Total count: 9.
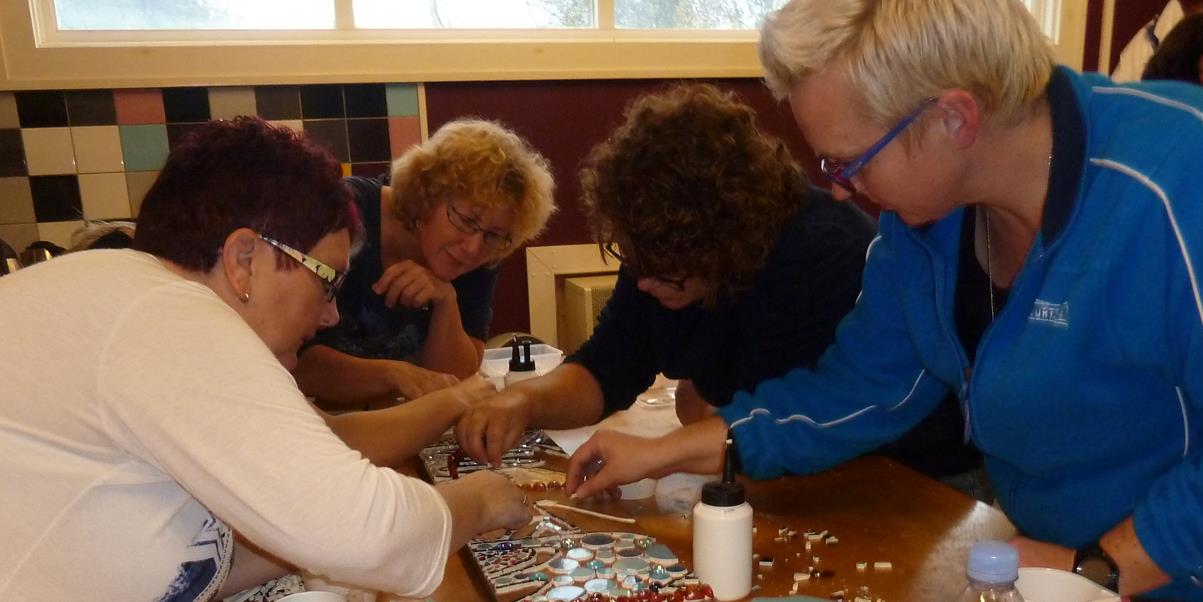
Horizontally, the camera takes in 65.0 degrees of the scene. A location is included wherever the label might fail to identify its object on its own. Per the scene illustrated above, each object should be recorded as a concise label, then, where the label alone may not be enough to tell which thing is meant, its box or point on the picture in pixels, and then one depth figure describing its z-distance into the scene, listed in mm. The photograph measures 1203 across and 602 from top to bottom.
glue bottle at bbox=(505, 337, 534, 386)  1973
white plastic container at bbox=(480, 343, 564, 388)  2178
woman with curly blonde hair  2211
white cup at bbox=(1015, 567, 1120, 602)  947
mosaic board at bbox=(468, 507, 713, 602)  1090
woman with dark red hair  879
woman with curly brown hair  1592
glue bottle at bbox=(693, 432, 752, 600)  1111
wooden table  1142
